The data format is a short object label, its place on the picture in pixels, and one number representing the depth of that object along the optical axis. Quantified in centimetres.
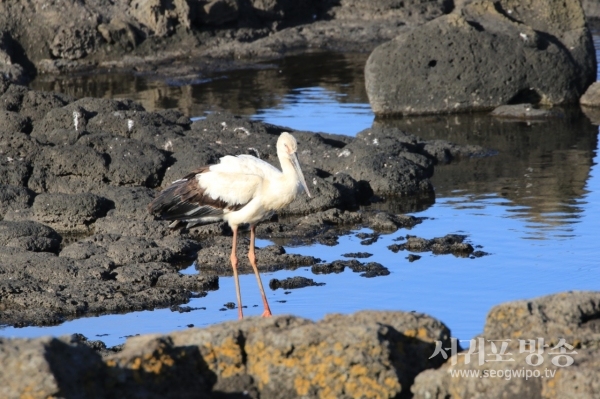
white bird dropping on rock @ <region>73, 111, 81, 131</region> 2970
